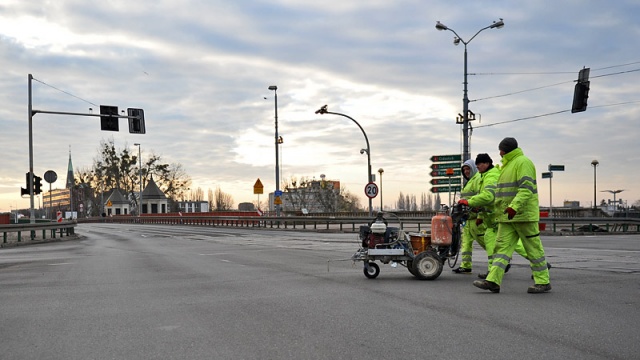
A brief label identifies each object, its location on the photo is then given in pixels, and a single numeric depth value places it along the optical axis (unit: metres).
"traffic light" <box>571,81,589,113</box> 20.12
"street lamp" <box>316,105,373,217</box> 29.95
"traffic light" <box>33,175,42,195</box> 28.07
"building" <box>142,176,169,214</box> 91.75
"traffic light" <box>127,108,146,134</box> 24.77
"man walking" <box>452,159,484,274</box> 9.21
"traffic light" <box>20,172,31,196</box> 28.31
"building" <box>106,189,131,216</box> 109.19
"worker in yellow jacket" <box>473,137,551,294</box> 7.23
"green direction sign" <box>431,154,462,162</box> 29.48
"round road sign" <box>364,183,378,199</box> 29.69
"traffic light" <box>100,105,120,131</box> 24.17
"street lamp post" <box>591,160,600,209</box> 53.87
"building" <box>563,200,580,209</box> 90.59
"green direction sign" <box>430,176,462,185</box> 30.20
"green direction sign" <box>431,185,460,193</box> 30.02
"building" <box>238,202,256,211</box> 151.41
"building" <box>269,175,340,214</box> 95.38
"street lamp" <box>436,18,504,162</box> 26.88
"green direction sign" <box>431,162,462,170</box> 30.02
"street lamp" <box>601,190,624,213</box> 57.49
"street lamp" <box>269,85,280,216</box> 40.75
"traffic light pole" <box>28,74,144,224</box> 26.35
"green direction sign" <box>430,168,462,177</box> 30.06
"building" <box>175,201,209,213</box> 142.65
